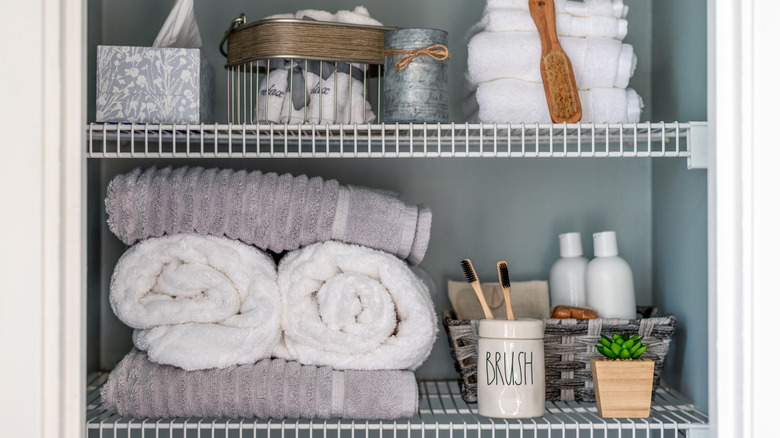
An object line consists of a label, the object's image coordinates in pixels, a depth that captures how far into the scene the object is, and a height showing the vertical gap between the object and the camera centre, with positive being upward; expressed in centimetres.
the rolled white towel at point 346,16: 109 +29
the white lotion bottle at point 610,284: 112 -10
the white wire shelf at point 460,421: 94 -26
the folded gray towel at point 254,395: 97 -23
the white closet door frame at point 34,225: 81 -1
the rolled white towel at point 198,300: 99 -11
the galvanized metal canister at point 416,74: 100 +19
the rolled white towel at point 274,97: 106 +17
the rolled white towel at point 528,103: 106 +16
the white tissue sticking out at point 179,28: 107 +27
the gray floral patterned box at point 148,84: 100 +18
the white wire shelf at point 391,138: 95 +12
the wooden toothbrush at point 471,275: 103 -8
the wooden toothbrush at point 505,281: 101 -9
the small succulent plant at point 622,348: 100 -17
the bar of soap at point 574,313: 110 -14
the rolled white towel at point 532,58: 107 +23
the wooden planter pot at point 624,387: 98 -22
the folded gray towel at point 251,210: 102 +1
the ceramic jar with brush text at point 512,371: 97 -20
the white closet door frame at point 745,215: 85 +0
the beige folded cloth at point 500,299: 122 -13
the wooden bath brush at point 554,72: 103 +20
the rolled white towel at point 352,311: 100 -12
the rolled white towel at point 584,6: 108 +30
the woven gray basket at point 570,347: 106 -19
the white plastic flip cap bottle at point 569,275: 118 -9
